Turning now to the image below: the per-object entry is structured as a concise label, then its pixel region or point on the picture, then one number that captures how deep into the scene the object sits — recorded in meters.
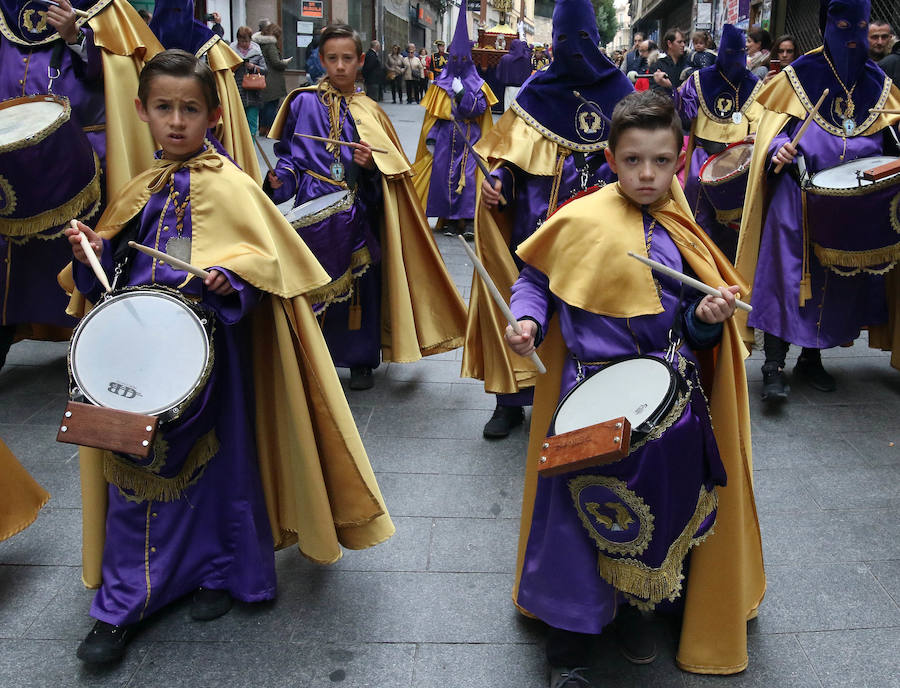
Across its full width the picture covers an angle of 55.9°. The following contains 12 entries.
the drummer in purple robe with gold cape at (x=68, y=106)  3.50
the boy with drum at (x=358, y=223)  4.14
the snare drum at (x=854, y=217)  3.73
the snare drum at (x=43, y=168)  3.37
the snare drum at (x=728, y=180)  4.71
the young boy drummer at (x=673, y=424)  2.07
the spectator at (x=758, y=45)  8.37
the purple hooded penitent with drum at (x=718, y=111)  5.68
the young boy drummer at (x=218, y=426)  2.34
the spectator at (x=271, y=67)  12.68
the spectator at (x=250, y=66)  11.55
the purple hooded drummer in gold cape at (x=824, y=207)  3.90
